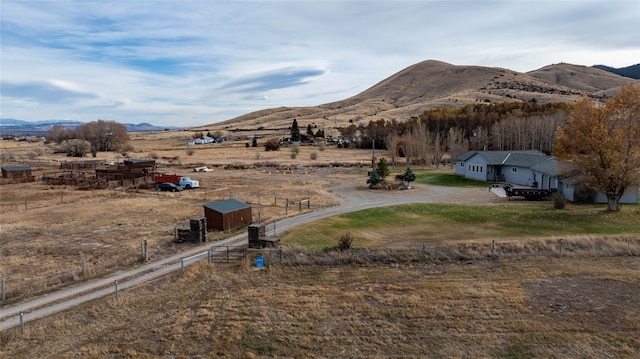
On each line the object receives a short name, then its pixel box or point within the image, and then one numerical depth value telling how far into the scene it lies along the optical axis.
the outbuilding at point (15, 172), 58.62
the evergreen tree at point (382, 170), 51.16
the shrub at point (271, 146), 113.25
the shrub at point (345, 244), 22.48
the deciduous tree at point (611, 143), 32.09
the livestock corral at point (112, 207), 22.44
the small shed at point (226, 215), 28.55
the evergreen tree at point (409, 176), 50.22
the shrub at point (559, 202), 35.38
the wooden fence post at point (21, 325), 13.78
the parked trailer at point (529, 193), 40.38
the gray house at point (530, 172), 38.12
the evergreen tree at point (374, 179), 48.16
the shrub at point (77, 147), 99.00
